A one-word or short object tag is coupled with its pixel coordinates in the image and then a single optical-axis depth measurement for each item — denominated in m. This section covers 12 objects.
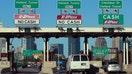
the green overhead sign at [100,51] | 76.94
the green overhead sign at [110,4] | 52.28
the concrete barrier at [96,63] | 54.97
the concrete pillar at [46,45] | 61.19
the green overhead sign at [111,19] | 52.97
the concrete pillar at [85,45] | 61.44
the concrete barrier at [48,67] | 54.16
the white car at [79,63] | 42.59
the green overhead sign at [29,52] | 98.57
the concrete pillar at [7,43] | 62.56
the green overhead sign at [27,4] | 51.62
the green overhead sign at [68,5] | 51.75
